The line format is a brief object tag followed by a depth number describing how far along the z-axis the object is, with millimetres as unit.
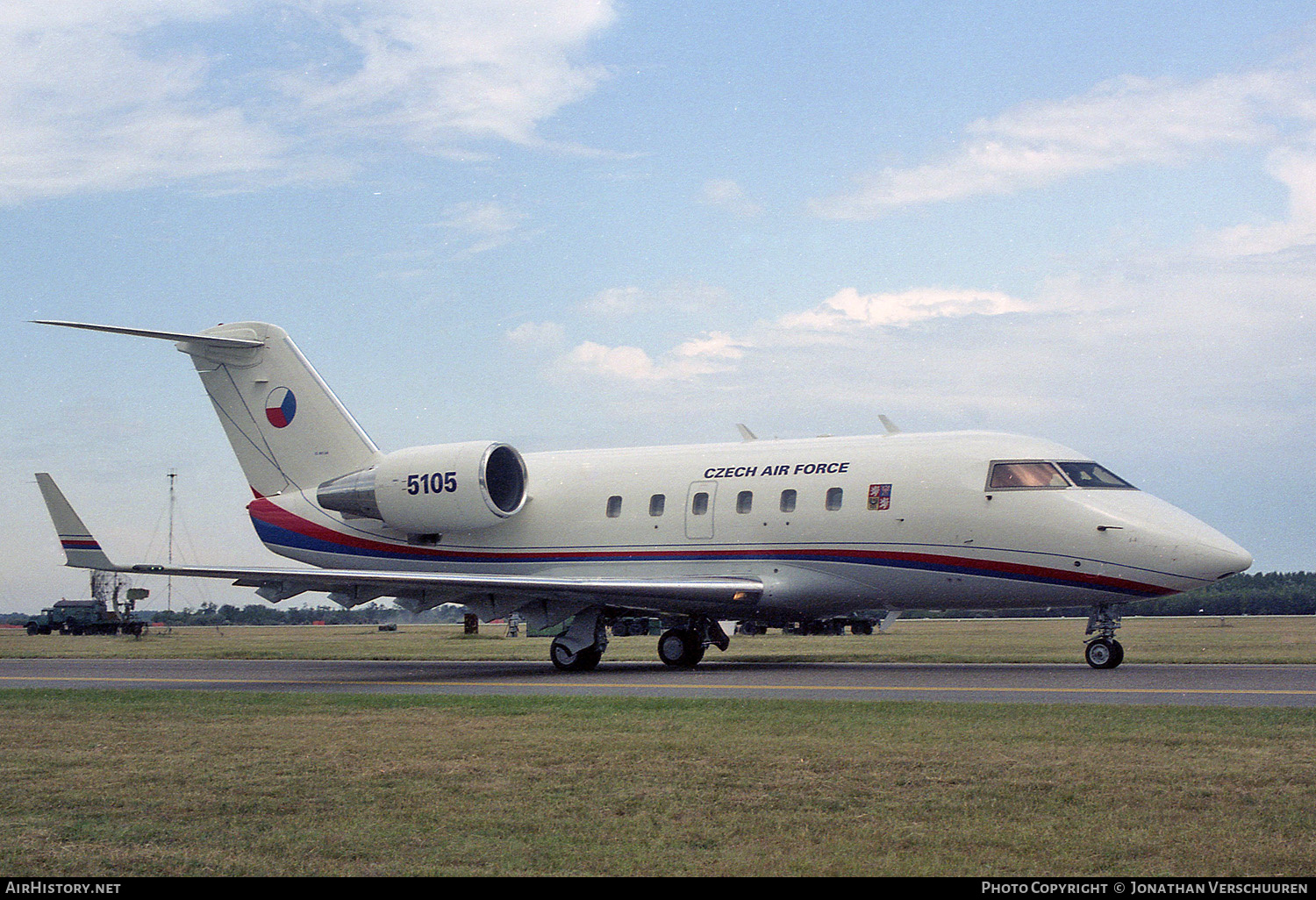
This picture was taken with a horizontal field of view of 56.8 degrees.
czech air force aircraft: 19828
